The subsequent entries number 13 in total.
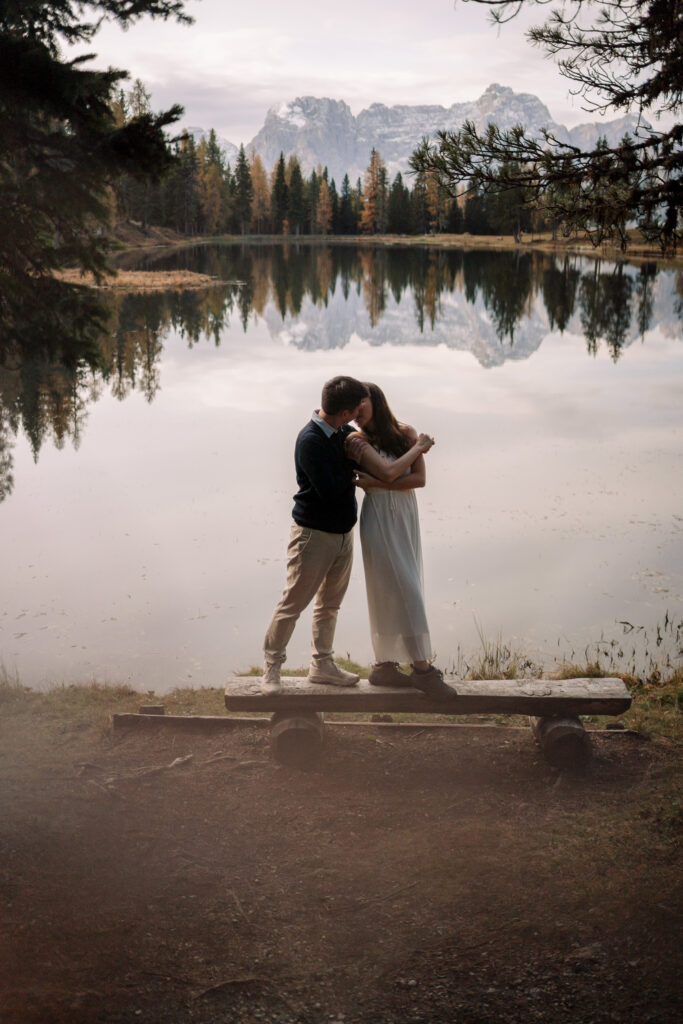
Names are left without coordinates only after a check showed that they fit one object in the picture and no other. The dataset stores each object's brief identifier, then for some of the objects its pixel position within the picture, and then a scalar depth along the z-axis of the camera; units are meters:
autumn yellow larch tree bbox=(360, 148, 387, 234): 125.88
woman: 6.14
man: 5.93
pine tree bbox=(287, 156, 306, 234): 127.56
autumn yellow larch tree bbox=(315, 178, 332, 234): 131.62
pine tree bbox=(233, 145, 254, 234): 124.31
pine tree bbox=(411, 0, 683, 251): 7.19
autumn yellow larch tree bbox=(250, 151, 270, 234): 132.12
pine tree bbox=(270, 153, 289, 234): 128.12
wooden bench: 6.35
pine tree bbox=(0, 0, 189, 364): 5.63
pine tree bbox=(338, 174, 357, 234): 134.25
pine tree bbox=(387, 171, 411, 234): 123.19
